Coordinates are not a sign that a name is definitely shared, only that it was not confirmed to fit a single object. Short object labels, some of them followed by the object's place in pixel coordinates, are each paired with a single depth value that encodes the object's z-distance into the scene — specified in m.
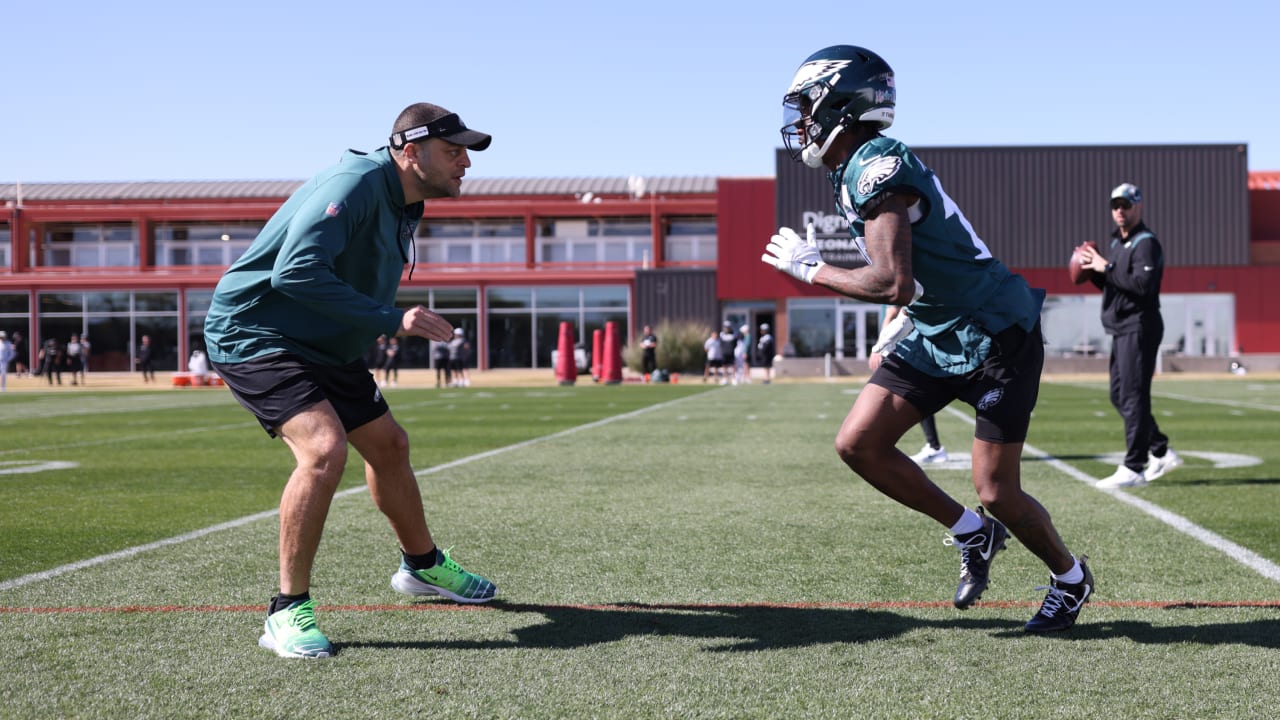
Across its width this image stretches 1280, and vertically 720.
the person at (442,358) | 36.97
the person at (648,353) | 37.62
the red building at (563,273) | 47.28
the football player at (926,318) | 4.07
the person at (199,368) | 39.75
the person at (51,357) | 41.03
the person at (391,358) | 39.69
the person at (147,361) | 43.78
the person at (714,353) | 37.00
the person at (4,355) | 35.74
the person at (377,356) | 44.71
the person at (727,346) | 36.59
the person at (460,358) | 36.30
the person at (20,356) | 48.25
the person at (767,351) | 40.08
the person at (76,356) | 43.60
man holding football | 8.25
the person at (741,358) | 37.47
